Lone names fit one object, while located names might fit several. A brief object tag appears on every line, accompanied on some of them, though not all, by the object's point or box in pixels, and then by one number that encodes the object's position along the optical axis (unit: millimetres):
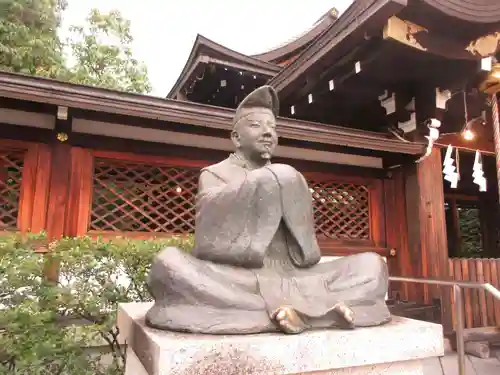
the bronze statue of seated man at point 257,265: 2176
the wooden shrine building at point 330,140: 4758
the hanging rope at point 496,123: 6173
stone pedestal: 1889
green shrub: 3023
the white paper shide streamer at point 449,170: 6336
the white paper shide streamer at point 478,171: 6551
